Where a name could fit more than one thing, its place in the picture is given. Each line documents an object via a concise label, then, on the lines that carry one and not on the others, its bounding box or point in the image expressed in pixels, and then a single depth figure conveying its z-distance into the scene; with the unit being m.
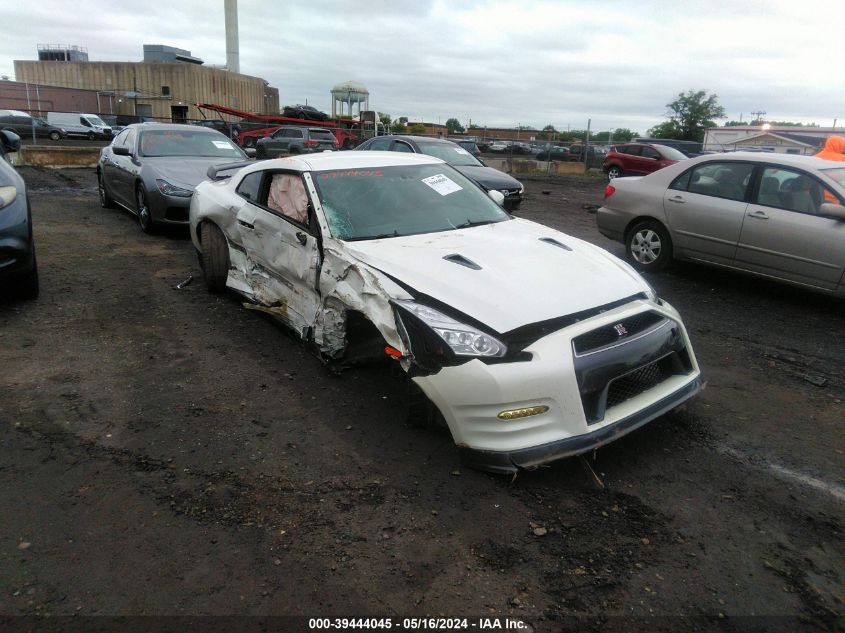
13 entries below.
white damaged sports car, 2.85
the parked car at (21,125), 27.64
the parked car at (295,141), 20.23
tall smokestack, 57.53
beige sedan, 5.68
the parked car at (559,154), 28.03
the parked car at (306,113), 38.22
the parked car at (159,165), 8.22
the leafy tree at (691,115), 58.47
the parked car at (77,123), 33.88
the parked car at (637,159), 19.70
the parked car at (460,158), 10.81
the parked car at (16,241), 4.98
